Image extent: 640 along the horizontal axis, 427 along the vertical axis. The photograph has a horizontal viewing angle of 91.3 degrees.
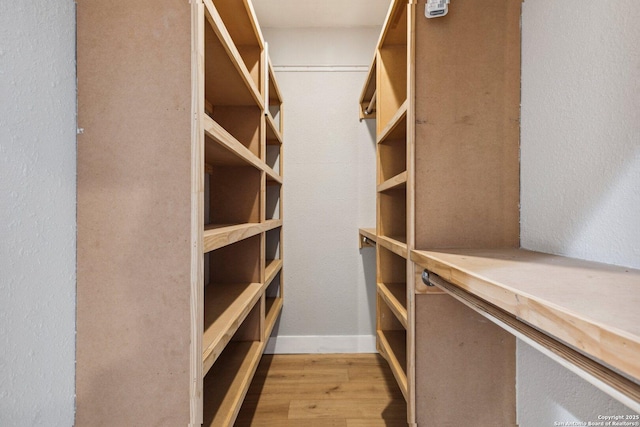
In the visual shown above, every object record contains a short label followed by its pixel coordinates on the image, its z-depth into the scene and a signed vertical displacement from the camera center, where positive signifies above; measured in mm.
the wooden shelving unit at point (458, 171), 1019 +130
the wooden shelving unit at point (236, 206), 1045 +20
